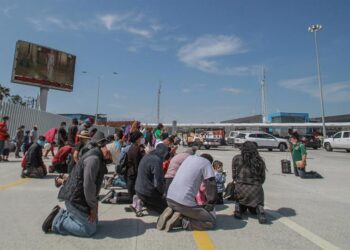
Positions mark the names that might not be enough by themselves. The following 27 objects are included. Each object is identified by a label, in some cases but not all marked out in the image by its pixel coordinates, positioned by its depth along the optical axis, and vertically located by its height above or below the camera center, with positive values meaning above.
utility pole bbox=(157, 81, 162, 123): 59.28 +7.32
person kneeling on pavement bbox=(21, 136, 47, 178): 9.11 -0.59
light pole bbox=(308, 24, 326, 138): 38.02 +15.50
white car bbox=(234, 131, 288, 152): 28.98 +0.93
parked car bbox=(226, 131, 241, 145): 34.49 +1.29
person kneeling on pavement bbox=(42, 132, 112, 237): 4.34 -0.78
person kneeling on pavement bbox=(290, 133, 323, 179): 11.16 -0.24
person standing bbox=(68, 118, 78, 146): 10.01 +0.37
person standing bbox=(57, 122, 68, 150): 11.22 +0.30
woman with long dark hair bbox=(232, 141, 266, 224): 5.57 -0.54
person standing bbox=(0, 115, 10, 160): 12.18 +0.38
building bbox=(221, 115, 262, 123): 86.61 +8.98
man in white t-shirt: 4.86 -0.80
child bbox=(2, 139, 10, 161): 12.82 -0.31
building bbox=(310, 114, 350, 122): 71.46 +8.02
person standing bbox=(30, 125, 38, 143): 15.75 +0.48
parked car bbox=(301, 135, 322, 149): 34.39 +1.08
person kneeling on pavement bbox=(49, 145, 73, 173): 8.80 -0.40
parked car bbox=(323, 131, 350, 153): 27.80 +1.01
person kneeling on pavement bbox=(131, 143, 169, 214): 5.53 -0.63
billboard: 27.36 +7.36
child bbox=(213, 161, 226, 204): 6.77 -0.64
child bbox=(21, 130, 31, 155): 15.33 +0.08
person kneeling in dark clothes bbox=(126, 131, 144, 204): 6.54 -0.26
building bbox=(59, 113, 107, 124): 58.61 +5.89
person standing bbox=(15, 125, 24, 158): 14.15 +0.23
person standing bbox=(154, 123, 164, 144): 12.83 +0.74
